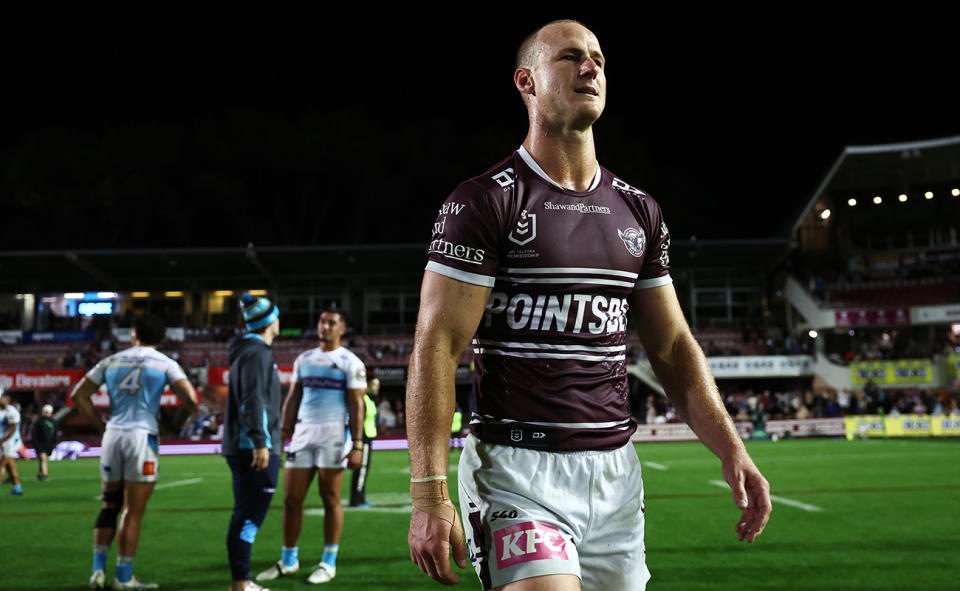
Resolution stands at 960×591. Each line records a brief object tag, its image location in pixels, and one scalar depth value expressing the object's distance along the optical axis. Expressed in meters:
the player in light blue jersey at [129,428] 6.75
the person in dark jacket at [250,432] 6.10
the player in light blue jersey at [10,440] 15.30
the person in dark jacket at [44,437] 18.25
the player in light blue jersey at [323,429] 7.21
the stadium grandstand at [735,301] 37.25
